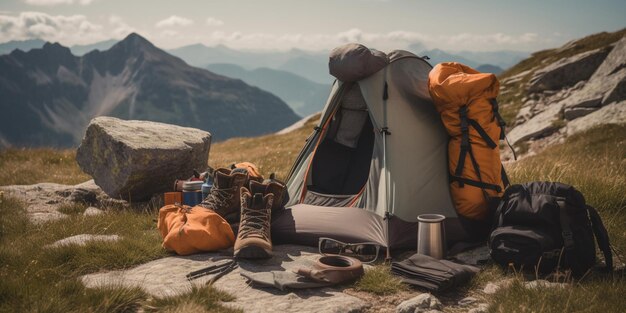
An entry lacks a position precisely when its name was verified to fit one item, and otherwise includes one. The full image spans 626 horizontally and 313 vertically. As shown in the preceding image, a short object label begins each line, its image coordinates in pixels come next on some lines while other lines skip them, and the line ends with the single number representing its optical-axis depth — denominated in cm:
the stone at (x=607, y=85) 1753
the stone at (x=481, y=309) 439
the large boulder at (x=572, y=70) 2339
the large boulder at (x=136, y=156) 892
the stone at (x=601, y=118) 1611
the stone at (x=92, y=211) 809
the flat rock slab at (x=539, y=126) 1838
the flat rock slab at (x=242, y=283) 455
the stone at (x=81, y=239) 594
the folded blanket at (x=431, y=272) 495
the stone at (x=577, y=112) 1808
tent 655
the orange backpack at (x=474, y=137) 654
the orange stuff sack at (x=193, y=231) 612
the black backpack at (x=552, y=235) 519
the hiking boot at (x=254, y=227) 578
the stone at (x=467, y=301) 472
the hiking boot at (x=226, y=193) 697
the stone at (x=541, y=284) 468
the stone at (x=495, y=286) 489
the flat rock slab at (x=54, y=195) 901
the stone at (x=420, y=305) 449
